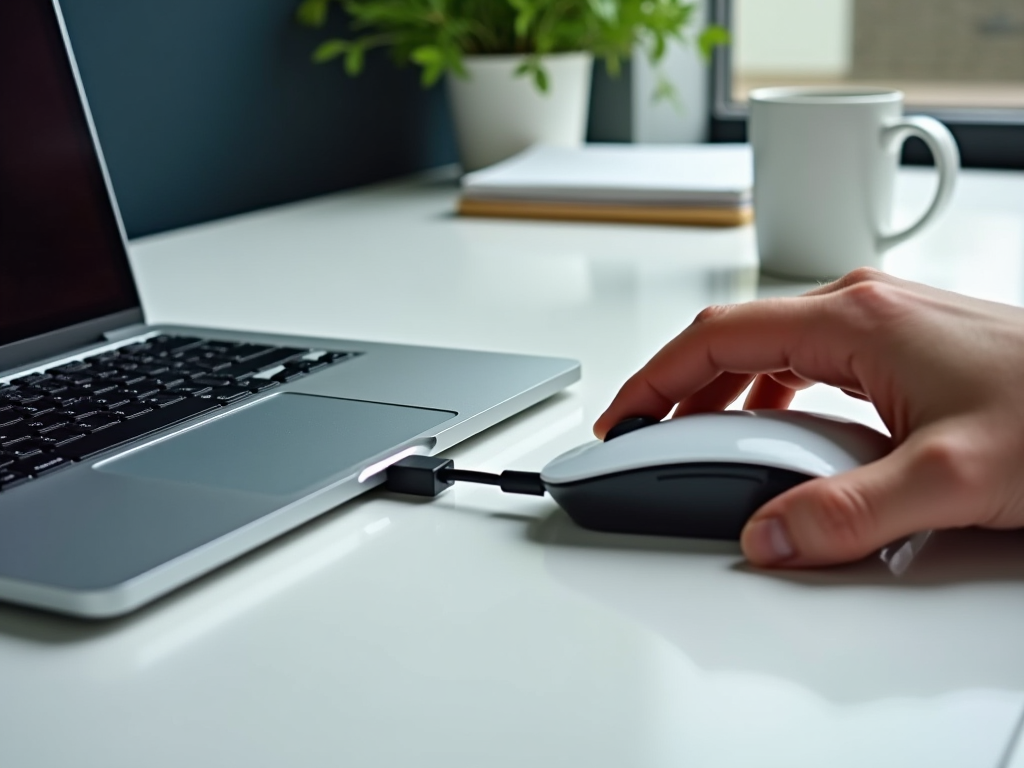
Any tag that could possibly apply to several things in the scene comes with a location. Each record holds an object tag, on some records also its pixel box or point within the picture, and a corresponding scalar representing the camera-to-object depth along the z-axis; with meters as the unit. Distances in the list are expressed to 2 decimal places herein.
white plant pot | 1.55
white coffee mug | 0.96
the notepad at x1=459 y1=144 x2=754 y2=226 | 1.26
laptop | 0.46
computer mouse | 0.47
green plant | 1.49
